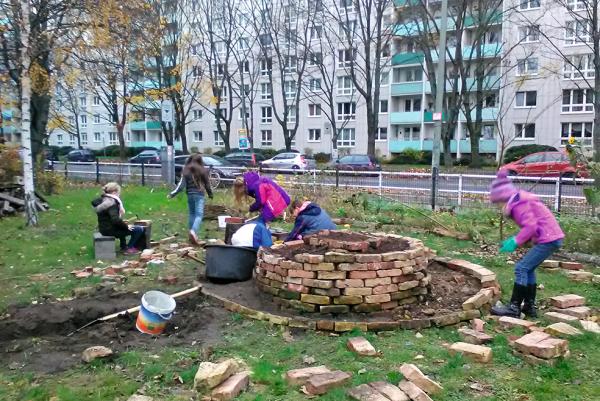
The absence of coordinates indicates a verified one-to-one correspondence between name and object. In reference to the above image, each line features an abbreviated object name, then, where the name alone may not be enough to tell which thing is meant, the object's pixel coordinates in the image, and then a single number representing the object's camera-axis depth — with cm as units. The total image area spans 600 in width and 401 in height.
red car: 2094
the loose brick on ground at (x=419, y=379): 383
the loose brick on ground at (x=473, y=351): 439
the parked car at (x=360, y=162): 2870
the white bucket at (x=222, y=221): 1117
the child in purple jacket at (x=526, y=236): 544
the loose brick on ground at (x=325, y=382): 383
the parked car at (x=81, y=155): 4764
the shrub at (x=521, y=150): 3613
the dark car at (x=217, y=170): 1898
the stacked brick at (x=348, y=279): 532
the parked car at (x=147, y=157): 3732
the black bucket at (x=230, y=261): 670
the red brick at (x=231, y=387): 374
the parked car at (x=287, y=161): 3106
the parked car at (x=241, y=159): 3117
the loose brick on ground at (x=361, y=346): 449
